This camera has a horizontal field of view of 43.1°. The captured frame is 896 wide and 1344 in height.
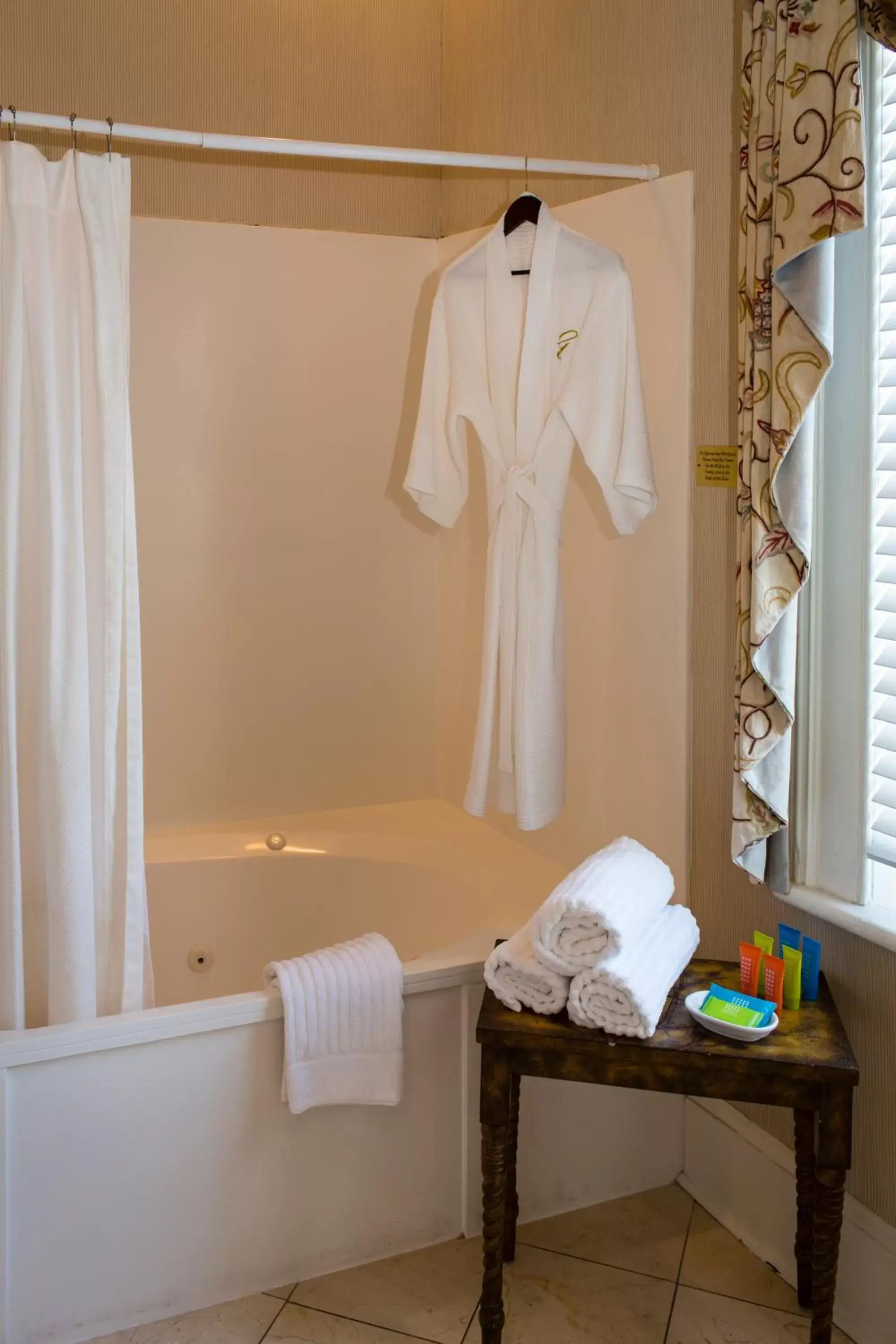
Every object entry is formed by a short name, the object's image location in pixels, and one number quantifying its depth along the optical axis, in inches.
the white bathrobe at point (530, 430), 86.9
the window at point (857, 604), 69.2
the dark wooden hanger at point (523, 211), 87.7
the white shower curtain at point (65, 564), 72.7
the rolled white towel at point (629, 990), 66.5
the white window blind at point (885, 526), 68.8
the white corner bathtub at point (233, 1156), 72.2
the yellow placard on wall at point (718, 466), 84.7
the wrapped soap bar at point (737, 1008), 67.2
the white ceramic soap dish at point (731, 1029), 65.9
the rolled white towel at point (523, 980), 69.6
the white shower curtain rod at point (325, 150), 72.3
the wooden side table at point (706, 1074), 63.5
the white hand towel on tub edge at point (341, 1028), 77.0
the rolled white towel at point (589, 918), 67.7
